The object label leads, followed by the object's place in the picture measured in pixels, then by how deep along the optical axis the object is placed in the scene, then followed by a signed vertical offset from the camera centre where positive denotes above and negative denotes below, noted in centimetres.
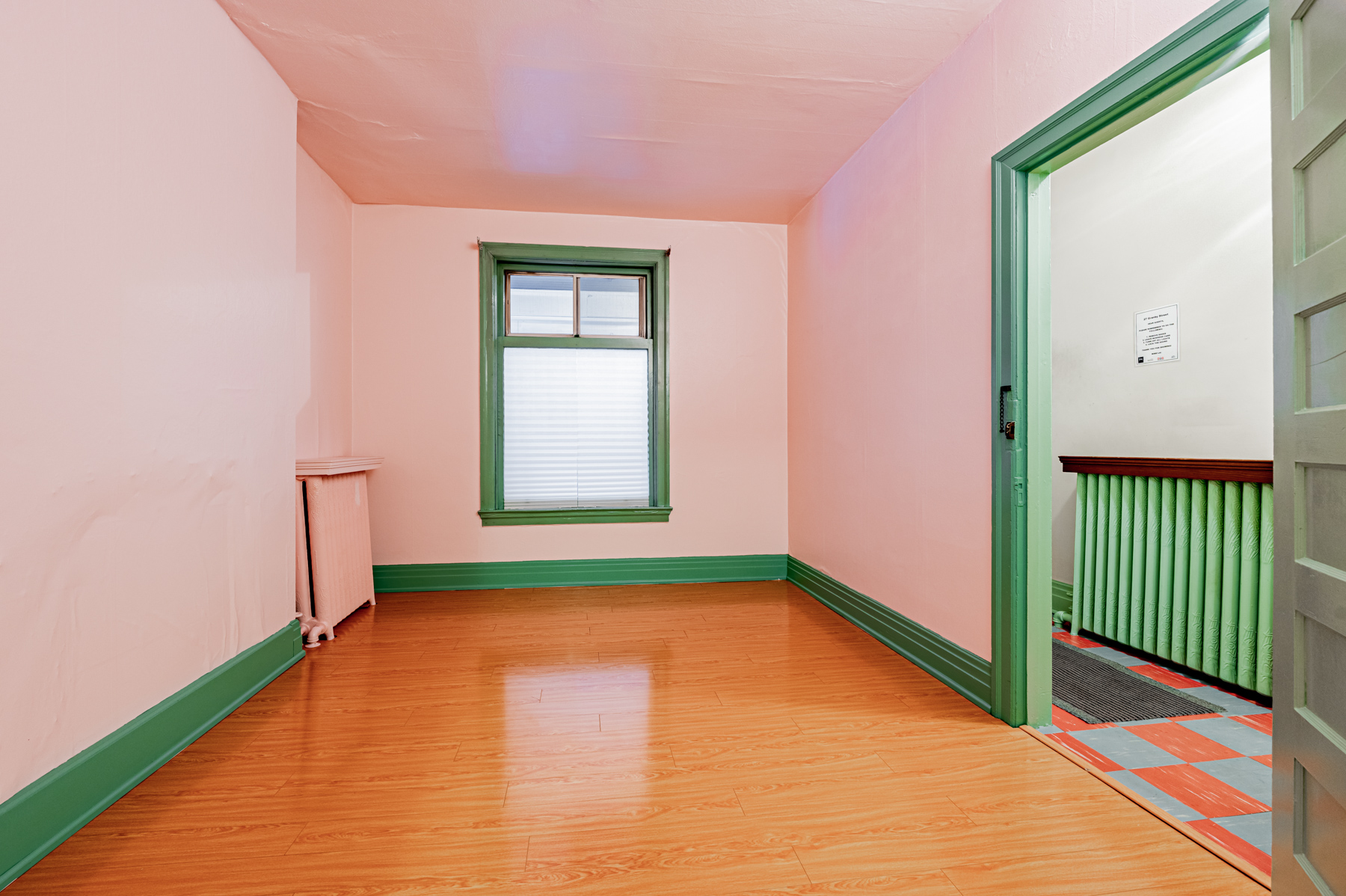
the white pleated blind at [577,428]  429 +10
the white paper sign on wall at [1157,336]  284 +48
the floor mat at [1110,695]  221 -95
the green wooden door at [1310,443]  98 -1
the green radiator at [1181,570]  231 -54
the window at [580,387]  426 +38
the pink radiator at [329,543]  300 -51
